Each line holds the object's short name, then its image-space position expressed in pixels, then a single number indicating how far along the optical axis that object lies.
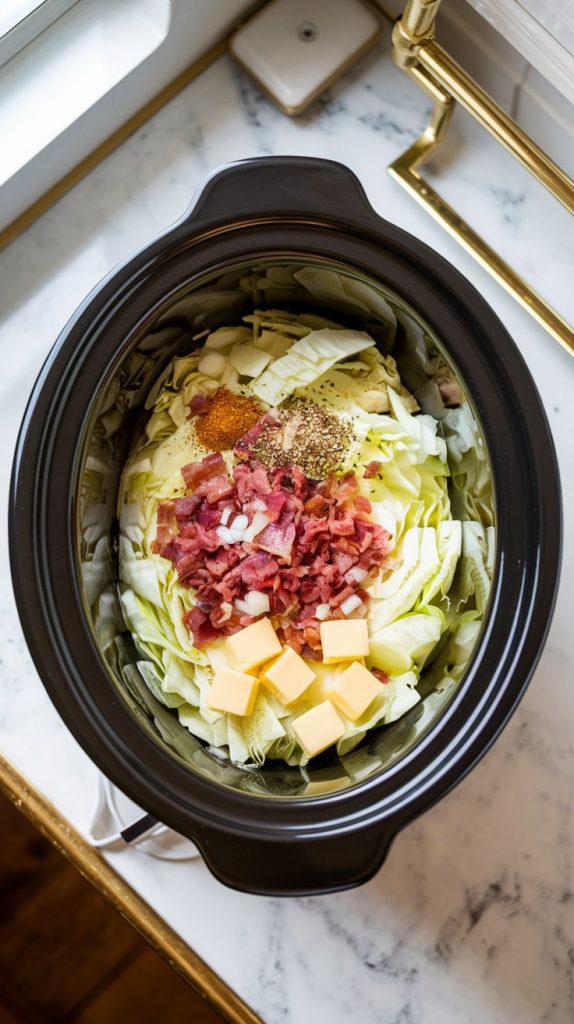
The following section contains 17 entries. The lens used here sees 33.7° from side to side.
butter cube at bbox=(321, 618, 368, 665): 1.02
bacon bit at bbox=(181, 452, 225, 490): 1.07
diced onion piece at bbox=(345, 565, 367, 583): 1.04
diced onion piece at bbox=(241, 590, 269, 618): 1.05
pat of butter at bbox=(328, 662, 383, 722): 1.00
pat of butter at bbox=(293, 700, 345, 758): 1.00
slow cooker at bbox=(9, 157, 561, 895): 0.87
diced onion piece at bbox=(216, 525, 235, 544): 1.07
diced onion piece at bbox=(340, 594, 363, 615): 1.04
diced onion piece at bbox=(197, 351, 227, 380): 1.10
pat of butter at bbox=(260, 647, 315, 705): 1.01
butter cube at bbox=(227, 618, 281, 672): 1.02
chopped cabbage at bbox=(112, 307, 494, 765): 1.02
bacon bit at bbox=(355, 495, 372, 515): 1.06
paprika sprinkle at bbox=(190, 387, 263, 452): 1.07
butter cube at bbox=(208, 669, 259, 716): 1.01
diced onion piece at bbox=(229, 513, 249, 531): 1.07
